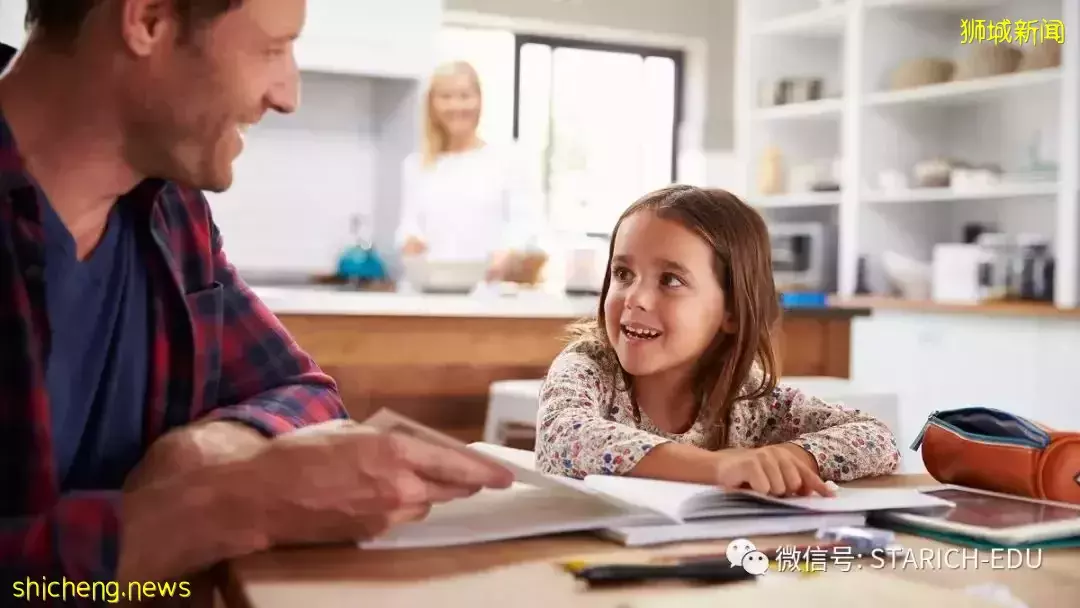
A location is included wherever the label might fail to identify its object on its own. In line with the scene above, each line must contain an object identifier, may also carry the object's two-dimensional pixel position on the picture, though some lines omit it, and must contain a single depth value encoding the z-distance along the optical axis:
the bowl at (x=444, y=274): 3.32
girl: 1.36
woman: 3.85
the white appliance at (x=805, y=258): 5.13
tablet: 0.80
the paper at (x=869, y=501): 0.86
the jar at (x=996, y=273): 4.19
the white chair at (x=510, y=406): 2.29
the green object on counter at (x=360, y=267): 4.02
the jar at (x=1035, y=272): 4.07
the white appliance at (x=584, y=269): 2.89
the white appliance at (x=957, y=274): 4.27
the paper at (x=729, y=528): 0.78
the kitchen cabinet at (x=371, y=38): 3.82
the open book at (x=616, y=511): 0.76
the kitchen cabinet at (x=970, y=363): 3.83
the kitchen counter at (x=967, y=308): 3.79
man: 0.67
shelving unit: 4.46
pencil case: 1.00
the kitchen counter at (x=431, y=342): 2.44
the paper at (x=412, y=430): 0.73
